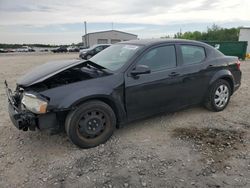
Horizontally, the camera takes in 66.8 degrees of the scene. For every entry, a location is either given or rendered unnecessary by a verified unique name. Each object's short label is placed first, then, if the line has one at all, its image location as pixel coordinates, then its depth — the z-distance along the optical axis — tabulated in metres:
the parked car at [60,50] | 36.59
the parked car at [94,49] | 15.12
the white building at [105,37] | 44.03
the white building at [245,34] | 16.41
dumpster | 12.34
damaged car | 2.56
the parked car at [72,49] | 36.82
